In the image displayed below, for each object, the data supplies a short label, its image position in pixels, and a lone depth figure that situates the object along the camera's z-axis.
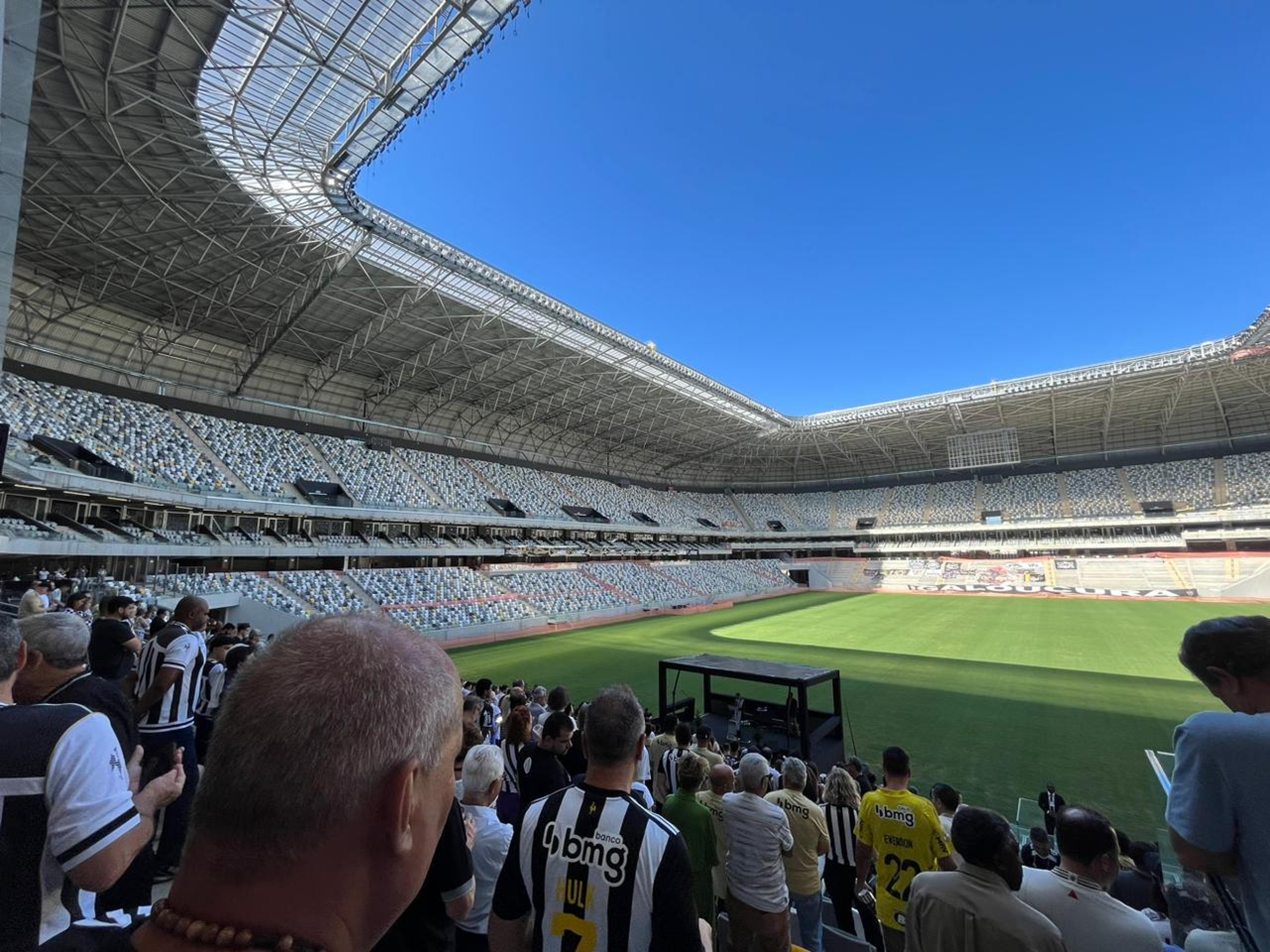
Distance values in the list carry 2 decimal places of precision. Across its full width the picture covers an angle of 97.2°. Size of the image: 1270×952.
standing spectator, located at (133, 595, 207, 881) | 4.77
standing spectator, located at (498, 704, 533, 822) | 5.04
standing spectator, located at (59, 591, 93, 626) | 10.57
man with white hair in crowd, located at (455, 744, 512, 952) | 3.19
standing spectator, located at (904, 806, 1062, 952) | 2.38
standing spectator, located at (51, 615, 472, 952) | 0.89
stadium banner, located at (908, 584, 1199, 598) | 37.53
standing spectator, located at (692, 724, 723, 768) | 6.67
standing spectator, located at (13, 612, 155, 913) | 2.69
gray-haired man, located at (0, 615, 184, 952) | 2.03
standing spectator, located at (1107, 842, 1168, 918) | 4.44
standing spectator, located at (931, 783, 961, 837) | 5.70
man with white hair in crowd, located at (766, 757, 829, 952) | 4.62
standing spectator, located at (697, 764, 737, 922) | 4.48
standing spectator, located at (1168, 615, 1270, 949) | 1.95
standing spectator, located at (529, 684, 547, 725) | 8.72
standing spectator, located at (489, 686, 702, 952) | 2.31
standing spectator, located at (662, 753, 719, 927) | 3.77
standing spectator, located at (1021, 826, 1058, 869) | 5.69
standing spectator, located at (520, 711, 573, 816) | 4.38
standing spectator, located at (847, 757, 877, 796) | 7.77
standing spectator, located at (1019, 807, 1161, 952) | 2.48
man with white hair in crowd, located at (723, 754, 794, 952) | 3.90
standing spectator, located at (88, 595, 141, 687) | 4.54
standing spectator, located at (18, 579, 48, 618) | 7.28
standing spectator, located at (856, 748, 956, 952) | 4.14
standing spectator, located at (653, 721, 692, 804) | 6.50
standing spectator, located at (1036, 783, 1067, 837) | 7.75
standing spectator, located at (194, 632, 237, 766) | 6.44
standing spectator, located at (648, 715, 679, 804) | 6.93
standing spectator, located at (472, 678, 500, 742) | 8.77
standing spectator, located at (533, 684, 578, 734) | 7.63
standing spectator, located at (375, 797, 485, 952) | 2.40
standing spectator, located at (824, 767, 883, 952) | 5.34
